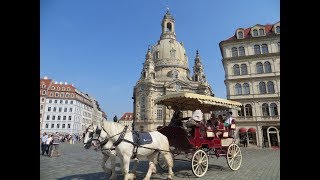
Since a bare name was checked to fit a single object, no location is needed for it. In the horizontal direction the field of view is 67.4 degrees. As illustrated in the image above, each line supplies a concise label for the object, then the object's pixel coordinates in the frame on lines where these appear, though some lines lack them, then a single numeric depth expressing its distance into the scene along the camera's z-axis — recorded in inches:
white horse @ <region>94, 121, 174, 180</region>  293.7
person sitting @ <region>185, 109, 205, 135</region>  395.2
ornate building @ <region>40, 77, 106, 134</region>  3388.8
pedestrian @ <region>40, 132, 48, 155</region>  823.5
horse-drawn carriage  374.3
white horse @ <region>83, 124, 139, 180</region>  317.7
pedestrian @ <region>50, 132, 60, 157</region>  790.1
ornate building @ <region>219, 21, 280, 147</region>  1417.3
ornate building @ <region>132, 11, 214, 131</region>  2854.3
